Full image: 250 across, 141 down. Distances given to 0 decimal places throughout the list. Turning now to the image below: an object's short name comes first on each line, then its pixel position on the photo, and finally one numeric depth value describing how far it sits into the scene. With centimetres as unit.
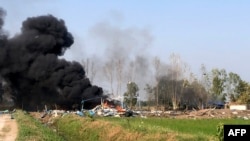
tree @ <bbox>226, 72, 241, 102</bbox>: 8897
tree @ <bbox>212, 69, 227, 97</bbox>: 8781
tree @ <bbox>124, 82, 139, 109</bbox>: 9225
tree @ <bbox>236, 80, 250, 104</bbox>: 8262
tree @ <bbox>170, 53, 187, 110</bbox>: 8512
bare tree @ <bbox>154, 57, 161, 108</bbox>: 8538
